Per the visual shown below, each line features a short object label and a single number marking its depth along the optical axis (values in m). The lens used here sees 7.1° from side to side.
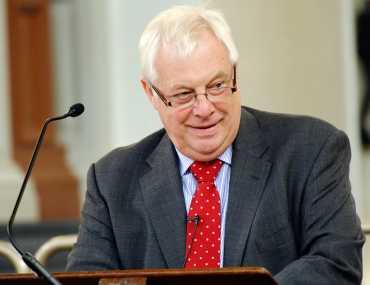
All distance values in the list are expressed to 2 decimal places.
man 8.61
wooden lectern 7.30
